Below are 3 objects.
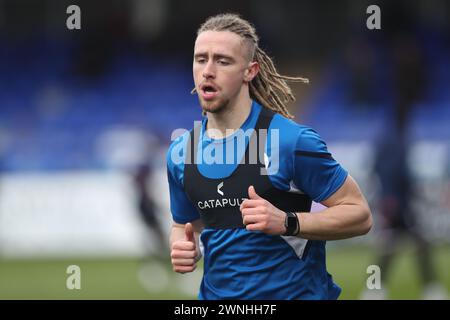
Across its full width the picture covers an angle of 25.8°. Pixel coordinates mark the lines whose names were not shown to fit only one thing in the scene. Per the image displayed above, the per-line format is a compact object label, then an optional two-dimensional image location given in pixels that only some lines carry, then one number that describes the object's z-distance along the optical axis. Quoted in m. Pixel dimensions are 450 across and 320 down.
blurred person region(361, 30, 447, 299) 12.20
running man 5.30
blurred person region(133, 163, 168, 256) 14.53
